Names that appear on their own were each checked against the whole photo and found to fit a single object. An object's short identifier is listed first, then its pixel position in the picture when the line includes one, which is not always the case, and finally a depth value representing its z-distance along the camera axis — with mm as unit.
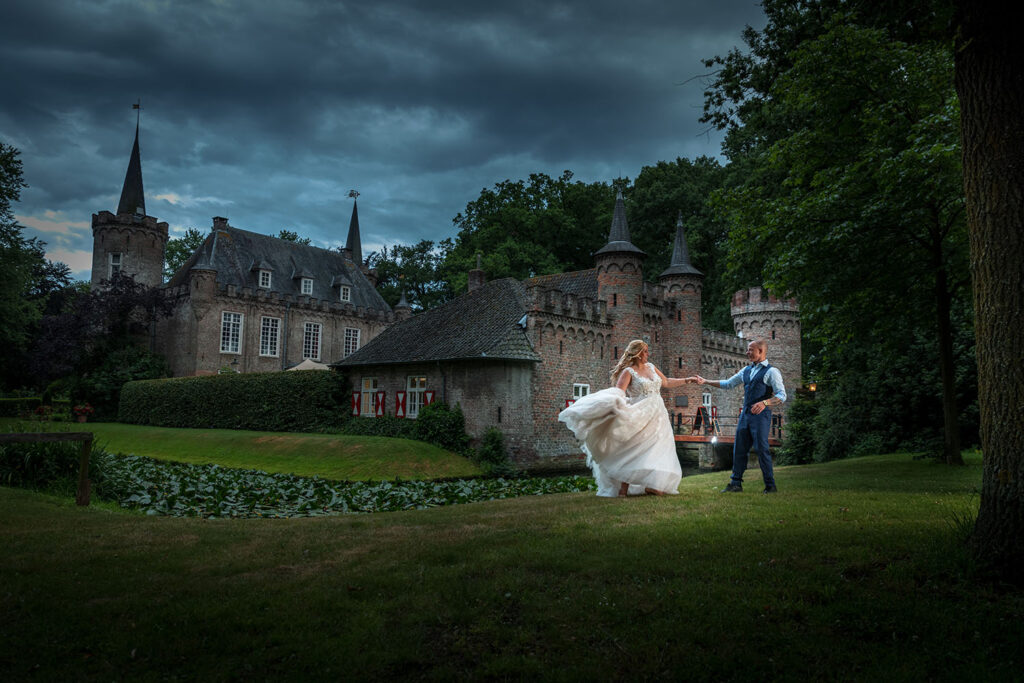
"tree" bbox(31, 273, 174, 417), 36188
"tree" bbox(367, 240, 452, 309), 57562
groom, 8125
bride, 8172
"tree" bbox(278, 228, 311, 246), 62156
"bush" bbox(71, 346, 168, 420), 36562
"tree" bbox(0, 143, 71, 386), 31250
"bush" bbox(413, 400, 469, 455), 24609
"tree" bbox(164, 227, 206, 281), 58625
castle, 25531
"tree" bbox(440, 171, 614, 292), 42188
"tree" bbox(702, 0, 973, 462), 11617
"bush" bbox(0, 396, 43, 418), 33697
